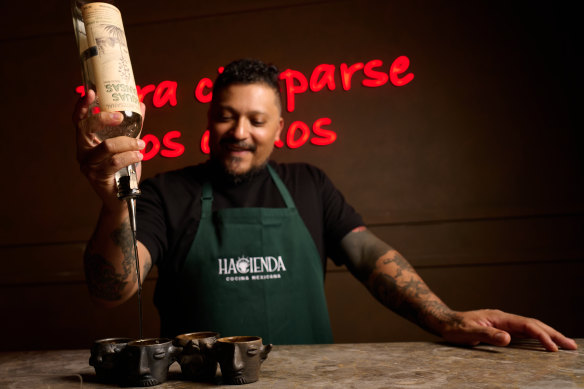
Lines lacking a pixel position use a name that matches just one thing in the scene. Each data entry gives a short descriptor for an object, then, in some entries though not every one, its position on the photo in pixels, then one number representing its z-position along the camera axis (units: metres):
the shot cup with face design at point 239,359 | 0.88
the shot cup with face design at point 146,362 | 0.88
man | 1.59
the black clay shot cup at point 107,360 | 0.94
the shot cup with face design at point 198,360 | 0.92
